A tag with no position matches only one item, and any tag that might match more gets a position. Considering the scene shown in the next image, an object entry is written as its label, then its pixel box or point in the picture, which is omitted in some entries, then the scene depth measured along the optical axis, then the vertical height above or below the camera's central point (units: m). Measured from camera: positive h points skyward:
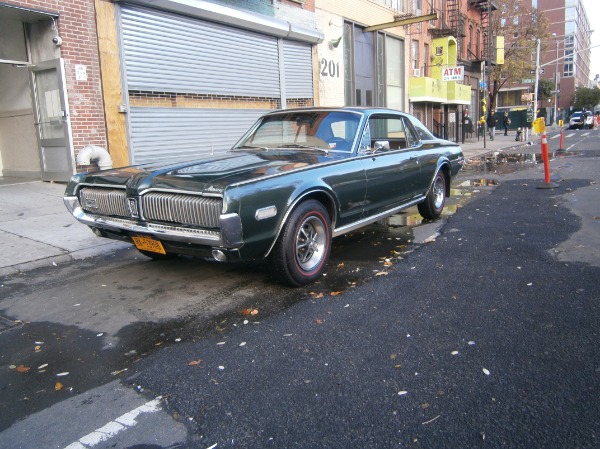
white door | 9.22 +0.48
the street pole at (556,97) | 59.82 +3.16
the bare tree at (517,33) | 37.88 +7.03
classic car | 3.90 -0.51
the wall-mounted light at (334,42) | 17.31 +3.10
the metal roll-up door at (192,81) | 10.35 +1.36
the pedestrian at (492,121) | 31.44 +0.25
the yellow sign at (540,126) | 10.77 -0.07
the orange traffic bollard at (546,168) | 10.17 -0.97
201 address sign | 16.89 +2.20
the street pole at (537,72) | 37.78 +4.10
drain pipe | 9.08 -0.25
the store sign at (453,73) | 22.50 +2.43
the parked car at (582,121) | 52.03 -0.06
